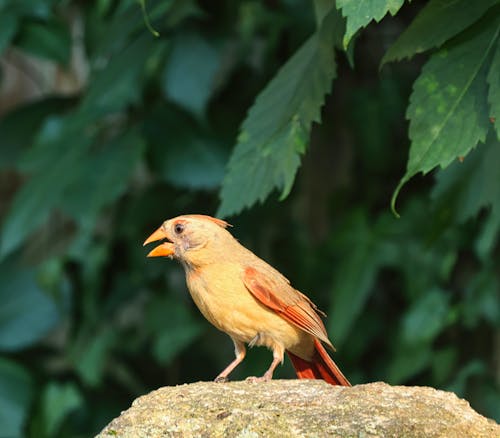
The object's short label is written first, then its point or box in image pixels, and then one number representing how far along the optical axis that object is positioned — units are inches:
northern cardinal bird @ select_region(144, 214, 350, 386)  209.2
